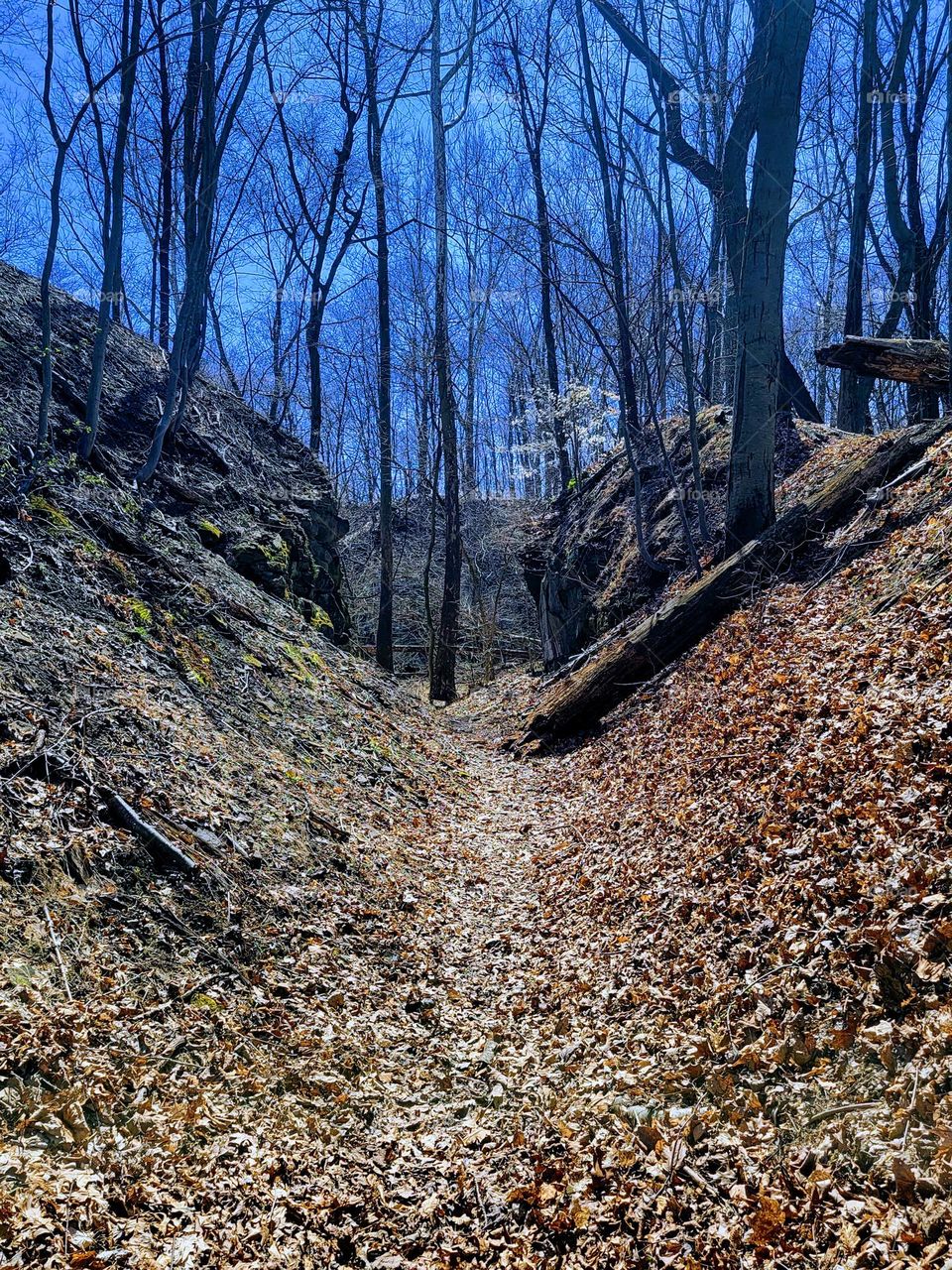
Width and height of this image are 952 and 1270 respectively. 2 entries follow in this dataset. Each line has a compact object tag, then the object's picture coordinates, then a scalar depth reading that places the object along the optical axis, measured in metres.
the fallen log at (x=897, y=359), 9.75
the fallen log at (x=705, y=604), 9.14
